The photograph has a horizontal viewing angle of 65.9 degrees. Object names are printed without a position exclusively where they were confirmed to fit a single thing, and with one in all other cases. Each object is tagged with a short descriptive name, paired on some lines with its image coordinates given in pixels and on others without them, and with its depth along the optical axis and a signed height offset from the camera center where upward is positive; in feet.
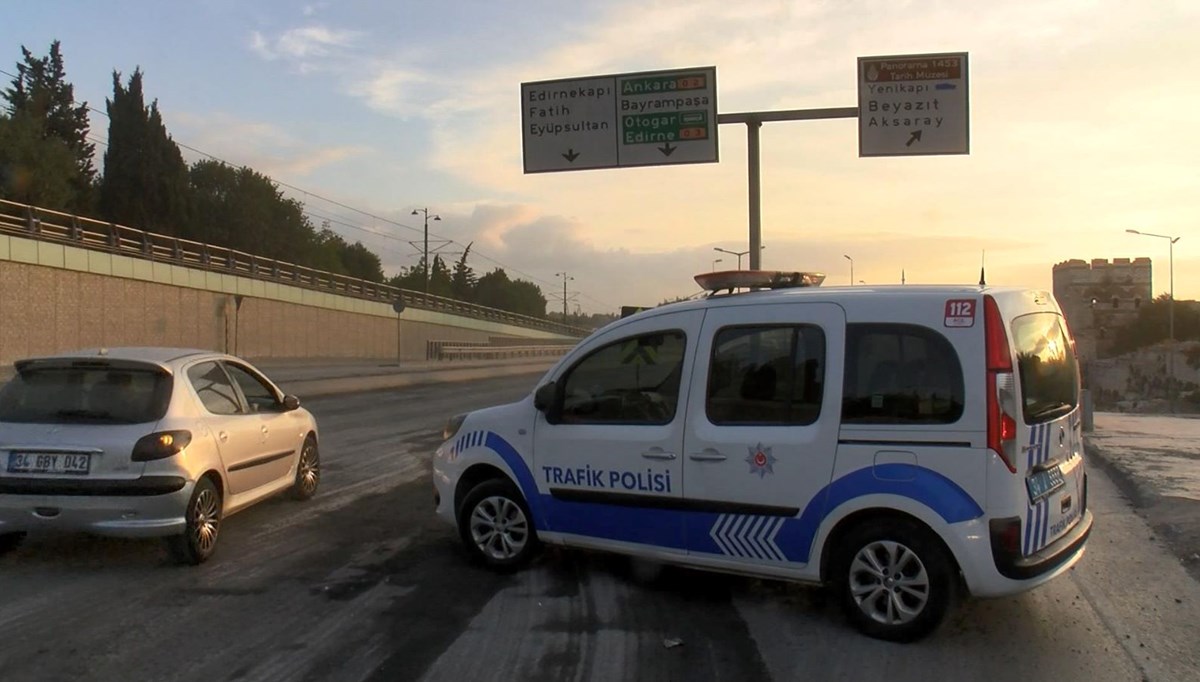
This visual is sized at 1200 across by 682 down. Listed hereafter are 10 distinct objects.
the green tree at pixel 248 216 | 262.06 +39.85
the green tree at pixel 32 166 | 176.35 +36.70
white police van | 15.85 -1.74
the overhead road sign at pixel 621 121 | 51.90 +13.29
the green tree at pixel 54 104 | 236.61 +65.17
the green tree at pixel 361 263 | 347.15 +33.67
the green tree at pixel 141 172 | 218.18 +42.67
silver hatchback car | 20.49 -2.27
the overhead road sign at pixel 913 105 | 50.57 +13.49
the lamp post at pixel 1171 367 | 191.83 -3.59
